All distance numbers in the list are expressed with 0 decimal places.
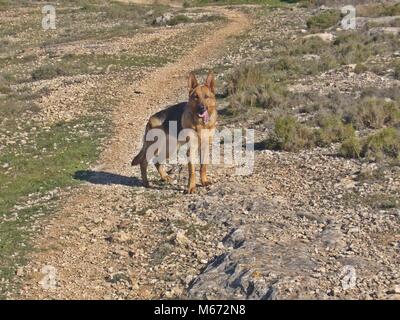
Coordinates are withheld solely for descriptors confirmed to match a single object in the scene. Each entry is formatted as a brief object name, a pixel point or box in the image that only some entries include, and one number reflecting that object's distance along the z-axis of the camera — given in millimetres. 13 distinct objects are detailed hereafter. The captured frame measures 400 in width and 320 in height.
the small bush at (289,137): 13422
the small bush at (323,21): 32656
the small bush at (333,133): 13602
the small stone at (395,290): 7367
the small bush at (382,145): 12273
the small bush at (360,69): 20688
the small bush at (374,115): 14620
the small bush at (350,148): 12527
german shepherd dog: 10883
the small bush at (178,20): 38422
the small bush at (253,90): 17547
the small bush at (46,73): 24766
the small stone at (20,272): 8673
